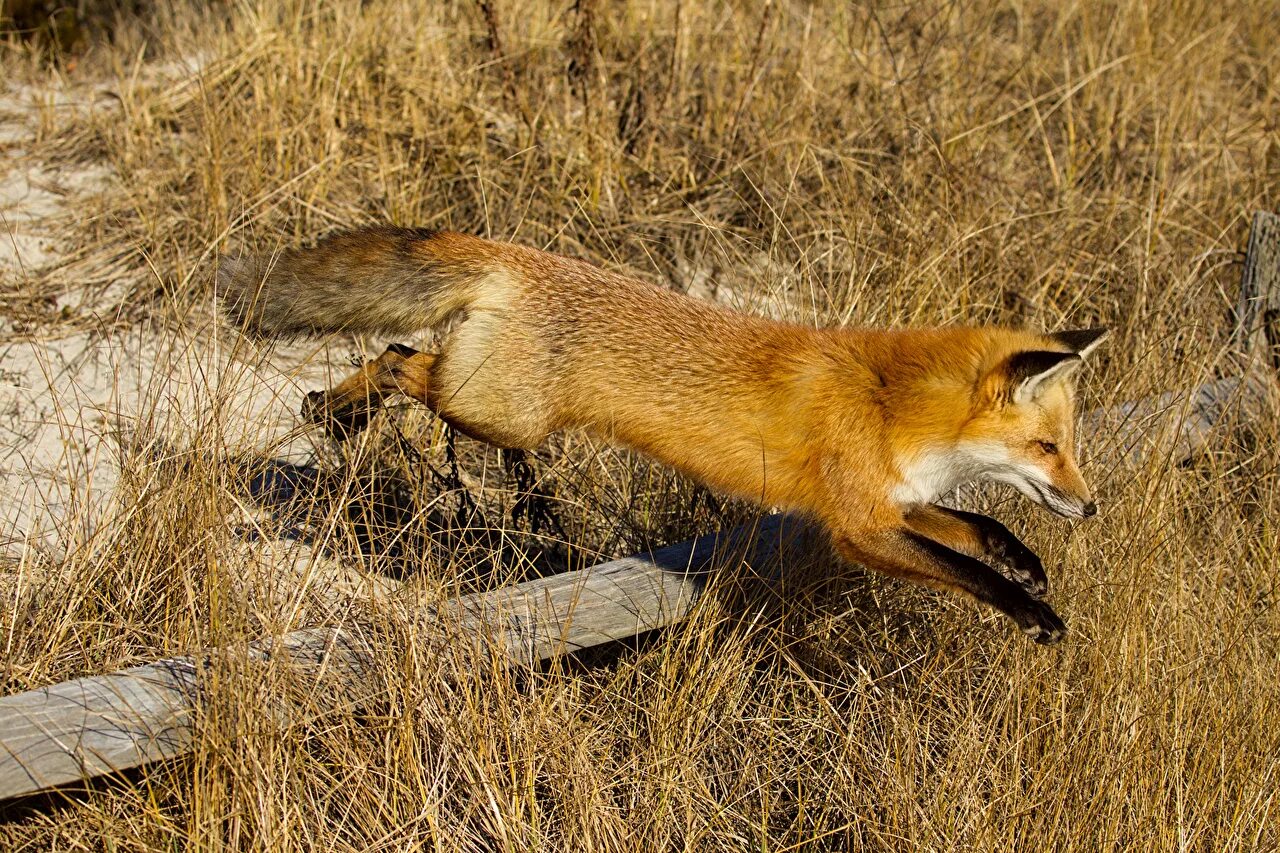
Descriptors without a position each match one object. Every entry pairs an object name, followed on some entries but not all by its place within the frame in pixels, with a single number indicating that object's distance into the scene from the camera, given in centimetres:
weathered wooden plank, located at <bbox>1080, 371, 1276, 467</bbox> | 454
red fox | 367
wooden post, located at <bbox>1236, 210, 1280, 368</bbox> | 560
